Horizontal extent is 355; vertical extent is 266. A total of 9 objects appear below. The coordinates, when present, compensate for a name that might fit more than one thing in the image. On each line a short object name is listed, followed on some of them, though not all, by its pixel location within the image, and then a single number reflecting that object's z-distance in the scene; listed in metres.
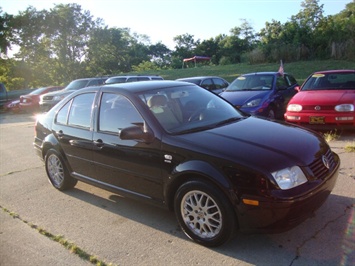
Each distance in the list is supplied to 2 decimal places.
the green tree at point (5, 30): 33.69
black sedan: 2.93
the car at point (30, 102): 18.44
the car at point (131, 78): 15.40
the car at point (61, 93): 15.69
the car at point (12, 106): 19.16
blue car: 8.24
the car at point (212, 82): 12.26
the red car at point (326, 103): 6.71
